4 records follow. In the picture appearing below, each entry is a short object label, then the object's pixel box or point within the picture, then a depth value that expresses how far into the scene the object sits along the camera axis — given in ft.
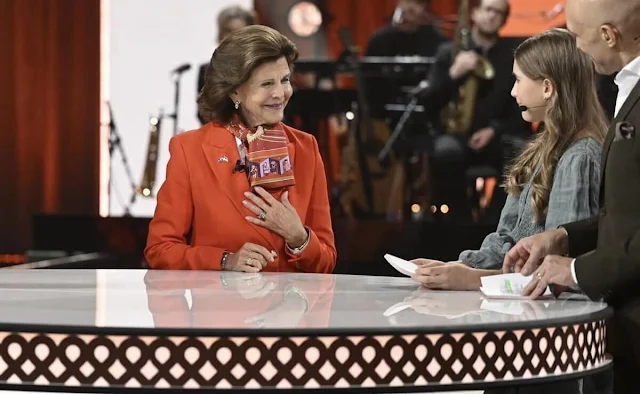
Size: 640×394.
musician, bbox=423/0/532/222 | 37.57
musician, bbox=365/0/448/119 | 41.66
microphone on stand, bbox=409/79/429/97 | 38.37
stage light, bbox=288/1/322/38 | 46.82
